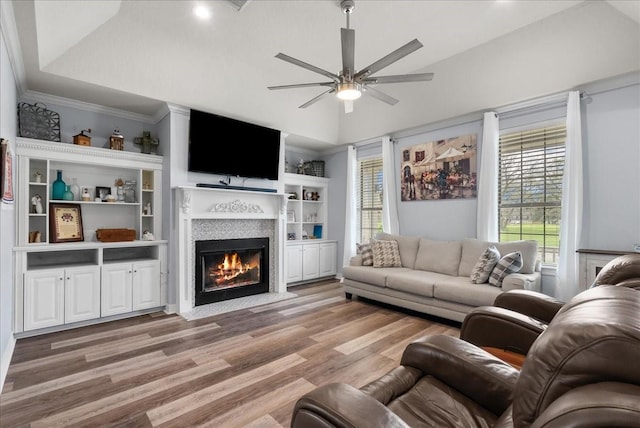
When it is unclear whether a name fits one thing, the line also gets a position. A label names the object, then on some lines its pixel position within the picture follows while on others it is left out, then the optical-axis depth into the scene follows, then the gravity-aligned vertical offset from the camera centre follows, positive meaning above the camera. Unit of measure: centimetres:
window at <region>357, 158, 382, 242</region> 599 +32
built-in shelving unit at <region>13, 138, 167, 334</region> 338 -36
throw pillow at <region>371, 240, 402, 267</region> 476 -61
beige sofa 350 -81
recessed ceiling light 321 +212
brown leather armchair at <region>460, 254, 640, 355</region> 173 -65
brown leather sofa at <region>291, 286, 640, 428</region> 64 -45
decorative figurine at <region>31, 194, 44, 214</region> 357 +7
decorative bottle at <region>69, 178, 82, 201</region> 393 +29
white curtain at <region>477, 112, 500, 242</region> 419 +52
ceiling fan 245 +122
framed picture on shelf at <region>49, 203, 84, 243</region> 369 -14
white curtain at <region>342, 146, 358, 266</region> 598 +8
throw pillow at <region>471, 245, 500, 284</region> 362 -59
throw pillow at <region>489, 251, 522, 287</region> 350 -58
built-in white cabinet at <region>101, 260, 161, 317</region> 379 -95
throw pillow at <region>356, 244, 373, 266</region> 488 -62
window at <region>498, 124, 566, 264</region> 385 +39
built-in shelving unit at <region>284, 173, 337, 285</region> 583 -37
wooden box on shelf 386 -29
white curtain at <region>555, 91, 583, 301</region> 346 +14
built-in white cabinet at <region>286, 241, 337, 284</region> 573 -90
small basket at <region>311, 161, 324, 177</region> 655 +97
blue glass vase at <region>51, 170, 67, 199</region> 375 +28
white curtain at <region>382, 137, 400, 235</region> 538 +39
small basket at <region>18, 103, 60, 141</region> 355 +105
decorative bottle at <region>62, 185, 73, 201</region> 379 +20
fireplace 450 -87
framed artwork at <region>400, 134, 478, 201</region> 454 +71
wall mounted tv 431 +99
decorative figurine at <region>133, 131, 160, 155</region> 438 +100
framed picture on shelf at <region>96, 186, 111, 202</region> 413 +26
